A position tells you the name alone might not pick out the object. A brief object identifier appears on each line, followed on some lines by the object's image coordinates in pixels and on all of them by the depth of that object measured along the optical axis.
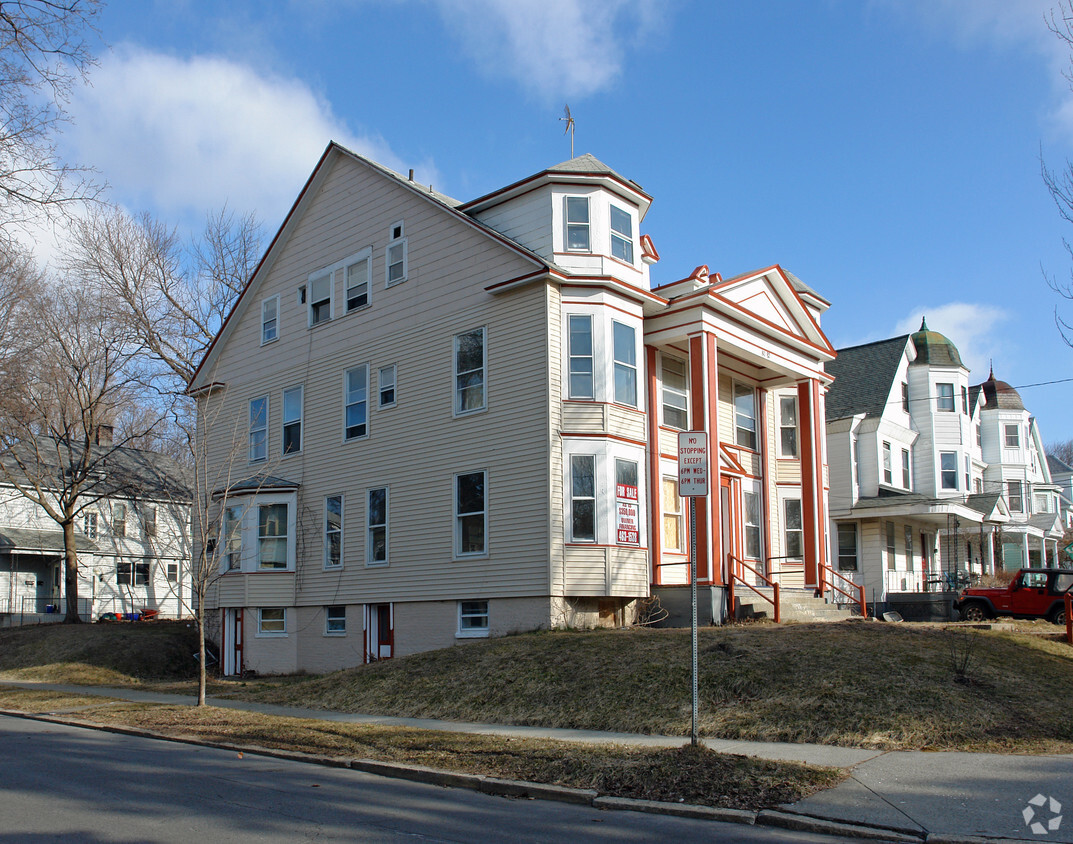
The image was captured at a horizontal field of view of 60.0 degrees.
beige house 19.12
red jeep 23.38
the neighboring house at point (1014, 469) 48.69
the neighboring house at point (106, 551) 40.66
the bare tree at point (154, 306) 37.09
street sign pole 9.47
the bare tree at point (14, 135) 11.03
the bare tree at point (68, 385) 33.22
